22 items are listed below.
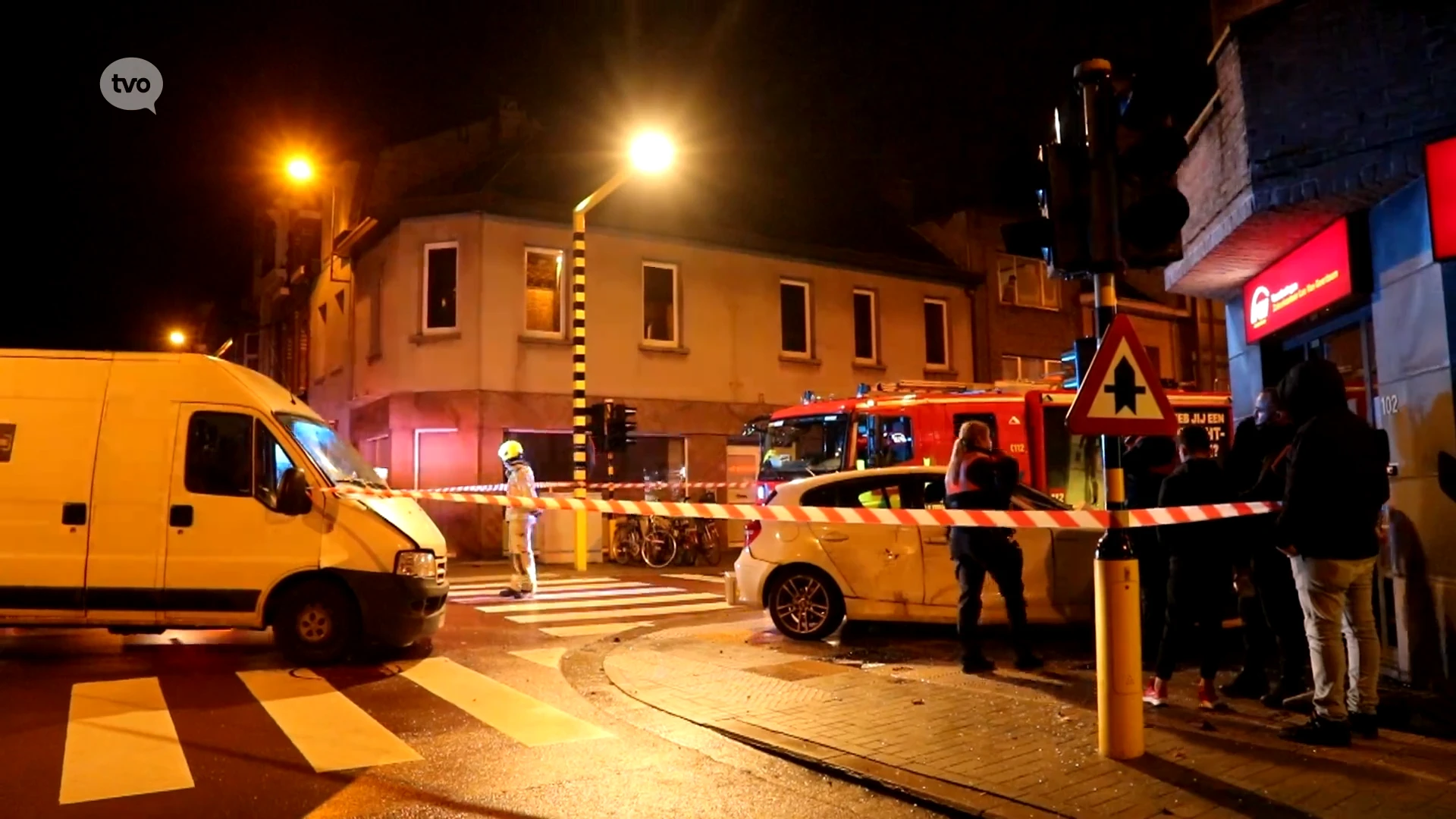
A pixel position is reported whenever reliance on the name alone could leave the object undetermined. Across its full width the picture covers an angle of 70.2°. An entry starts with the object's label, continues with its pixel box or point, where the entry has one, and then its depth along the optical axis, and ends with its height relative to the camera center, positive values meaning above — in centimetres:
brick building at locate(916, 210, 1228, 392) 2773 +518
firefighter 1195 -20
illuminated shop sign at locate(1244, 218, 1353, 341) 707 +161
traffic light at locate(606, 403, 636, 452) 1516 +112
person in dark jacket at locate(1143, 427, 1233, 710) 628 -53
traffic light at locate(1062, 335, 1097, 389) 562 +80
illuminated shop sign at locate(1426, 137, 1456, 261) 599 +177
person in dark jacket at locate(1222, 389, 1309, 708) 629 -45
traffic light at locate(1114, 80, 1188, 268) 529 +169
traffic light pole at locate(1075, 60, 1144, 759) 517 -38
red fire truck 1433 +103
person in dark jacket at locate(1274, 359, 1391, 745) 532 -20
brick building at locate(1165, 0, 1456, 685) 621 +194
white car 845 -53
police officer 753 -32
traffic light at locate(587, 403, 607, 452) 1516 +117
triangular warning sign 522 +54
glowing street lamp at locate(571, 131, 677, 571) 1427 +330
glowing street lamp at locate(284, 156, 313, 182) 2117 +697
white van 785 -10
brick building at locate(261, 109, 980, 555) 2019 +427
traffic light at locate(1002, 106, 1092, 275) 539 +153
